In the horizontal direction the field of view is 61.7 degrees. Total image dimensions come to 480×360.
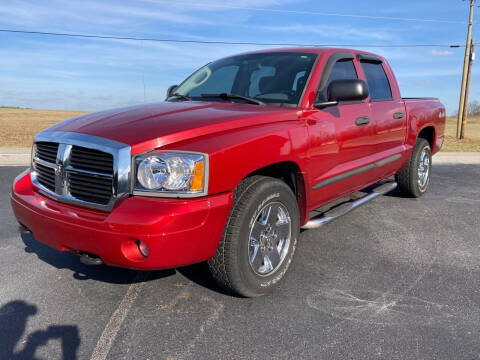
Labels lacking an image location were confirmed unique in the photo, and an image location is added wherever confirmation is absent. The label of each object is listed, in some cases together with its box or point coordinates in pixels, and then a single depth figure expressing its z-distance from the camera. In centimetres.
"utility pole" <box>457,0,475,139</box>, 1852
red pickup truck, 234
